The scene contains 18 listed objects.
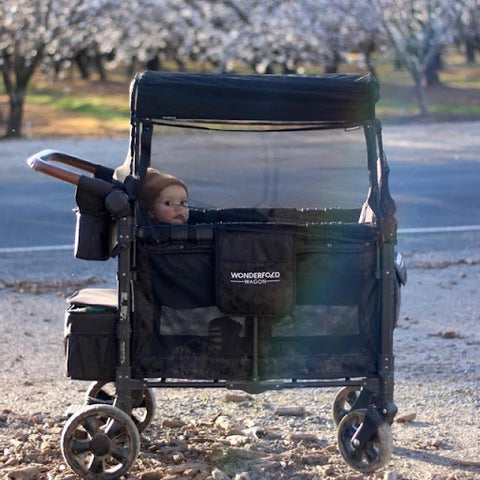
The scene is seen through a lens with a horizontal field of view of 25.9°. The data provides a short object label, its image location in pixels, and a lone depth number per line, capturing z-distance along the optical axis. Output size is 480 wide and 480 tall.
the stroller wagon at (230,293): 4.23
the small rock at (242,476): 4.38
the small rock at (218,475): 4.34
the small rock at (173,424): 5.12
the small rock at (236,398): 5.55
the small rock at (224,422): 5.10
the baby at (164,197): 4.58
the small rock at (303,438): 4.90
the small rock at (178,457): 4.59
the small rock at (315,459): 4.59
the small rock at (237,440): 4.83
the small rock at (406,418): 5.24
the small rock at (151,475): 4.39
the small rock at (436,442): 4.87
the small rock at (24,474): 4.38
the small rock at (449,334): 6.99
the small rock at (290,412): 5.32
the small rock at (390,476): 4.38
